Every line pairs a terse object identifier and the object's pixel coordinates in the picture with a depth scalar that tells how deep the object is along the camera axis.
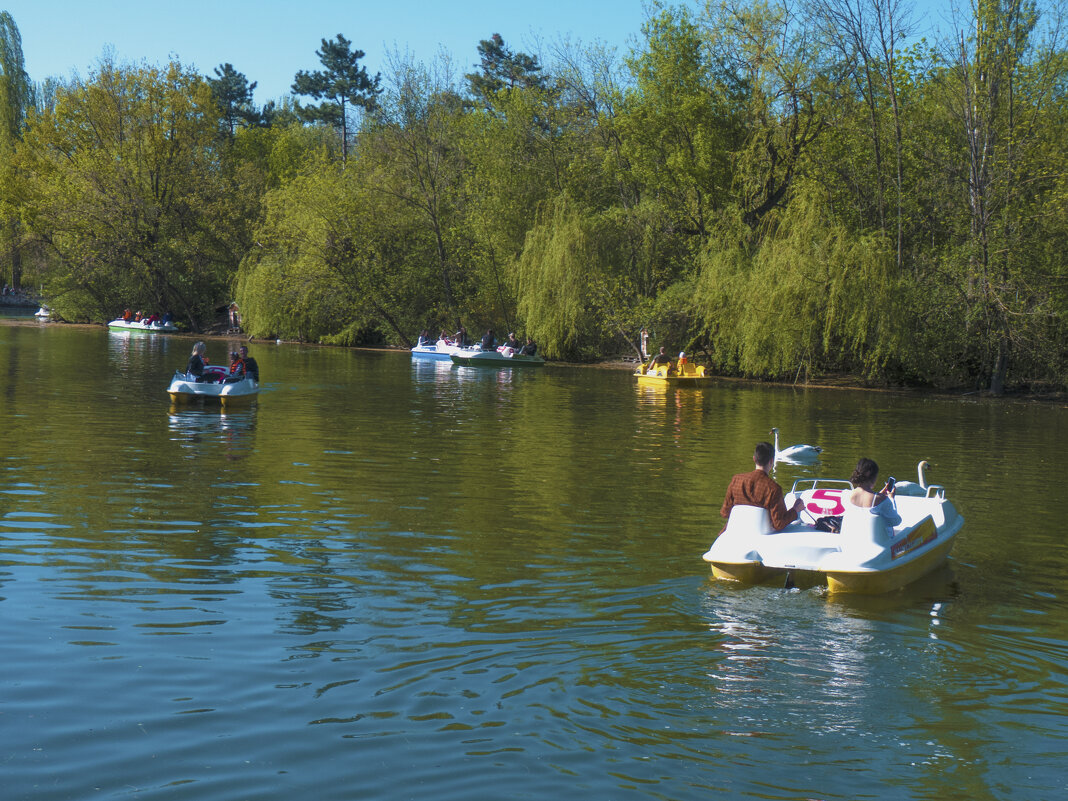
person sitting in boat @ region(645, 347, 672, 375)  35.22
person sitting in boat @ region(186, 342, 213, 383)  23.17
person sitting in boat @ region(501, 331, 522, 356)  42.19
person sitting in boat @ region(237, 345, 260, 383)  24.39
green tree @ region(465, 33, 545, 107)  73.31
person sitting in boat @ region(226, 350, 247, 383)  23.69
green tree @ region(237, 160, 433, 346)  53.47
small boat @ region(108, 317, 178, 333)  59.03
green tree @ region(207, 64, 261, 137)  85.00
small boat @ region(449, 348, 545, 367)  41.91
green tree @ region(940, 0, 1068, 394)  32.94
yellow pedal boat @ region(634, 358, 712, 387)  33.75
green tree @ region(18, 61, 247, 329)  60.38
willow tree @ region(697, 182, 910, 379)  33.16
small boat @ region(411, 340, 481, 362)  43.16
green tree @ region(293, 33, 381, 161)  77.62
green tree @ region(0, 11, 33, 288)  68.53
